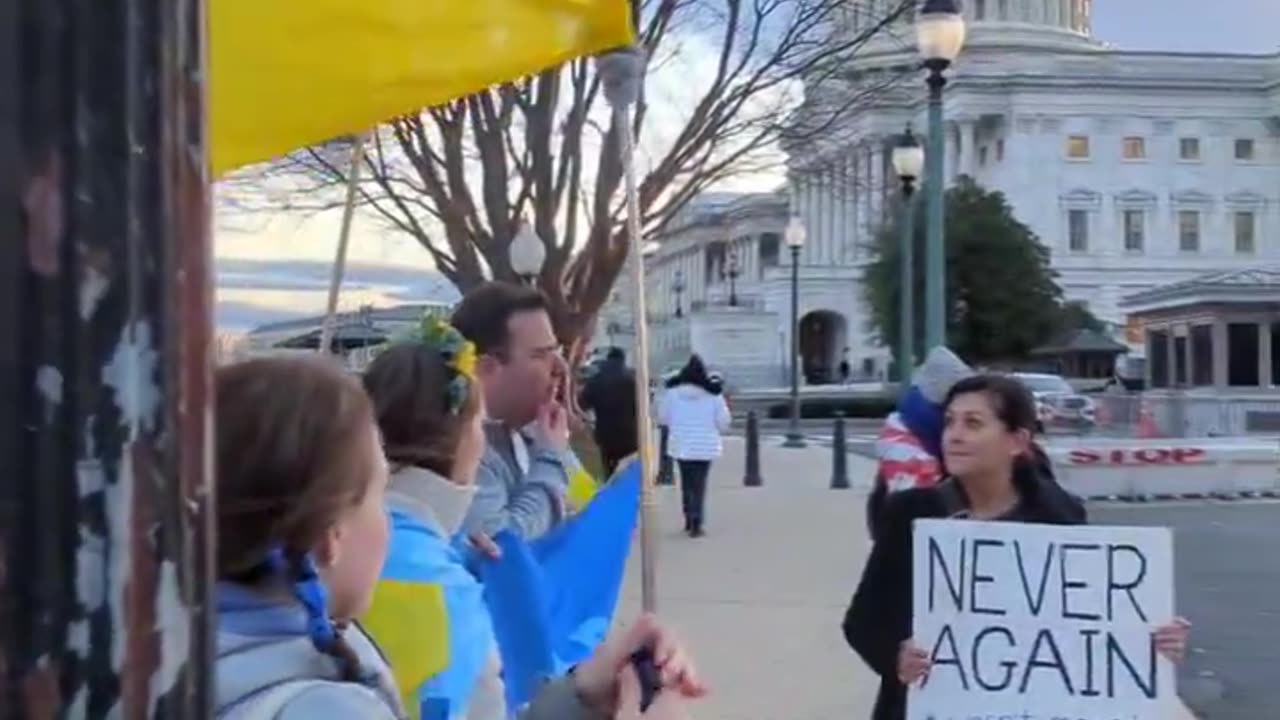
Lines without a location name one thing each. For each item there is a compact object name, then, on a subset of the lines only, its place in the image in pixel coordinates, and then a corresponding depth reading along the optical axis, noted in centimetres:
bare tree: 2267
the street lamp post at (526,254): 2088
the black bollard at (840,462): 2789
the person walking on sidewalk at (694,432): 1925
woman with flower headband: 292
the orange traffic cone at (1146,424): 3934
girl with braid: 200
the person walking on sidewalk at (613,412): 1673
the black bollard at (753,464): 2834
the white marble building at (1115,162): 11150
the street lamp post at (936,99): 1568
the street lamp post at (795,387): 4344
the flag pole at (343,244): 497
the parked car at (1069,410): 4556
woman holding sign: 493
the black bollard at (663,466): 2558
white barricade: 2684
